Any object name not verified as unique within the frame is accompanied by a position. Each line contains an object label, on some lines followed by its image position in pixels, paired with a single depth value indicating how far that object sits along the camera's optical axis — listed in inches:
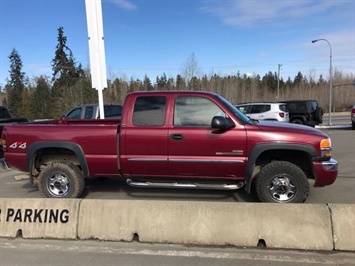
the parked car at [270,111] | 777.6
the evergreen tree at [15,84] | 2635.3
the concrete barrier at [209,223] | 174.7
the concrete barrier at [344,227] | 170.7
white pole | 368.8
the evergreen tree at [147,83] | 3168.3
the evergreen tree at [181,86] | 2045.3
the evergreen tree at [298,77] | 5002.7
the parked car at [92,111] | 503.2
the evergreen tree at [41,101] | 2365.9
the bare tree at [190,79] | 1790.1
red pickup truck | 221.3
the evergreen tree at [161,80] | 3928.4
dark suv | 866.1
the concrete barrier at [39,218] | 193.5
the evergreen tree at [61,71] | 2365.9
